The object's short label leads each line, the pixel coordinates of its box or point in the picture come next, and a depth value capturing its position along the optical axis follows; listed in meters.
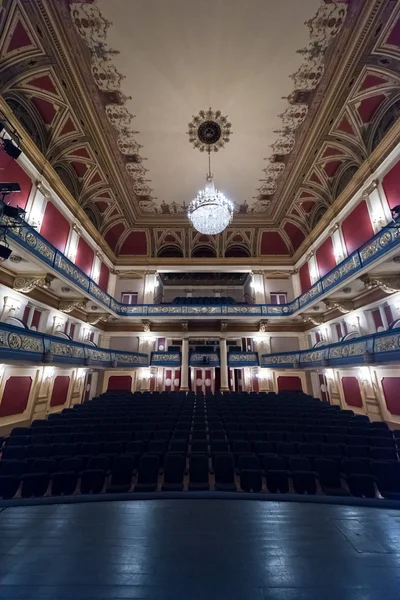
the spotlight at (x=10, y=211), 5.52
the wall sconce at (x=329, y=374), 11.09
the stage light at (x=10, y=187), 5.52
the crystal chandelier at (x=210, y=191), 7.60
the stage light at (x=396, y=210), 5.97
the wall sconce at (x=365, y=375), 8.74
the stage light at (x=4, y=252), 5.43
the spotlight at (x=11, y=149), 5.62
